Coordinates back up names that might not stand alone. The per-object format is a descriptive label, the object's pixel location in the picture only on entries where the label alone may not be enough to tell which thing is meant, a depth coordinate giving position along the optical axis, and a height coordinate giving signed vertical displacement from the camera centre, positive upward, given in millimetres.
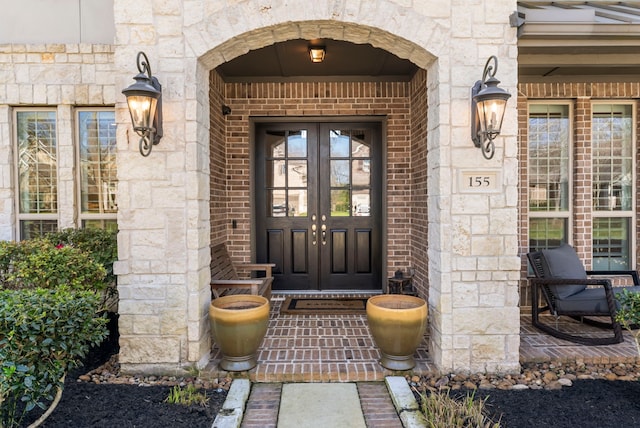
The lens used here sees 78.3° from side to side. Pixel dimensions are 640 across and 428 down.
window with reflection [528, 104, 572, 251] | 4559 +353
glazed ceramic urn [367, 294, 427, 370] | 2988 -965
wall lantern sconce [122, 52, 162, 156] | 2787 +747
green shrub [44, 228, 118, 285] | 3492 -322
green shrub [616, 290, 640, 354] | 2611 -704
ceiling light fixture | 3959 +1565
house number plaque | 3062 +185
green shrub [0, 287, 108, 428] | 1991 -717
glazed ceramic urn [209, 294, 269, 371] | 2986 -965
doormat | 4470 -1191
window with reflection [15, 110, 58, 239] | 4293 +405
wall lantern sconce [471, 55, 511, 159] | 2791 +704
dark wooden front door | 5309 +9
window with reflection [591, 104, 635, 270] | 4594 +233
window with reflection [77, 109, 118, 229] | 4332 +449
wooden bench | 3805 -750
